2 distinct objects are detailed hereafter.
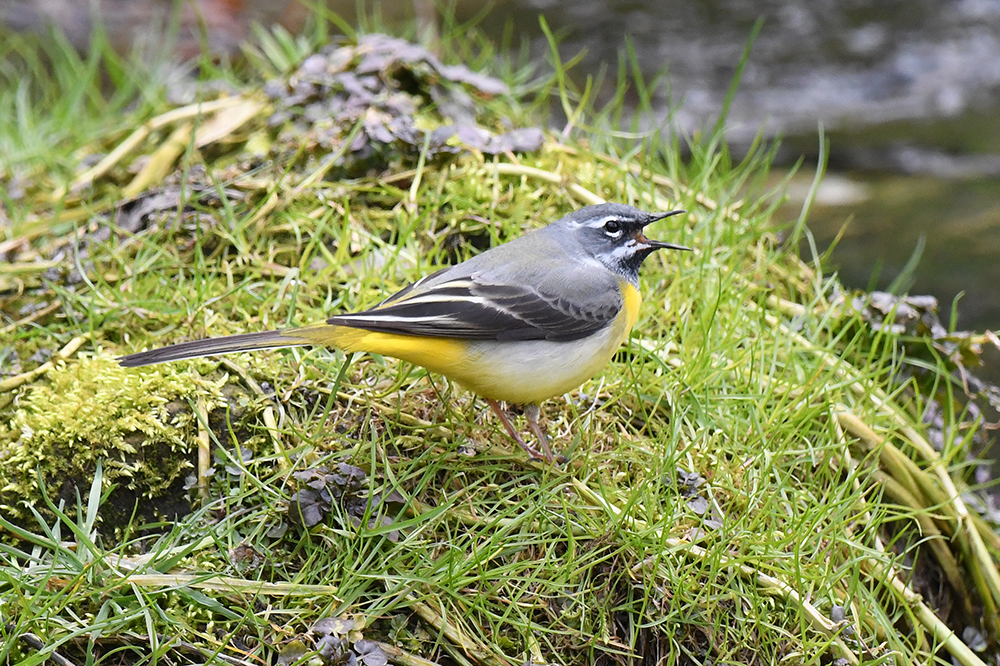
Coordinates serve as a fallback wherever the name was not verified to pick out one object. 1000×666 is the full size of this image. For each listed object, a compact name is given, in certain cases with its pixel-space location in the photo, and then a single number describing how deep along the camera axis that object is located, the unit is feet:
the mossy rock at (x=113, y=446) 21.83
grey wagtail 21.58
